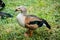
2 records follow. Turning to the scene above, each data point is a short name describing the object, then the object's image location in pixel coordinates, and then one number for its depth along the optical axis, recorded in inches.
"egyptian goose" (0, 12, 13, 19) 266.4
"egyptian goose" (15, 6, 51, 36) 217.3
